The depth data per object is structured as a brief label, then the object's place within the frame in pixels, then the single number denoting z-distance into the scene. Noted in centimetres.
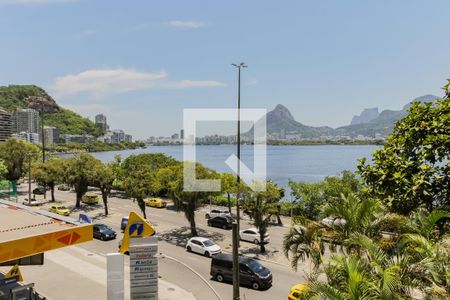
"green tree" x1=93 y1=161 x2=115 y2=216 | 3566
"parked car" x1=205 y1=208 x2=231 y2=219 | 3349
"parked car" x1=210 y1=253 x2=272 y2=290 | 1759
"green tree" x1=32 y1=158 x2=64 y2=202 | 4159
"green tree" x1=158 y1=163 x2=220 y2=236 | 2581
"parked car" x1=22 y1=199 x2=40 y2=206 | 4082
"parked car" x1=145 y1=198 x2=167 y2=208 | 4126
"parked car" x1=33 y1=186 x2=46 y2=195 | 4876
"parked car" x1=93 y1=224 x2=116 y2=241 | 2680
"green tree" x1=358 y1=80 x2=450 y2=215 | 991
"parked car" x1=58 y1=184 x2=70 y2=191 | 5558
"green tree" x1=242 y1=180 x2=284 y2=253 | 2308
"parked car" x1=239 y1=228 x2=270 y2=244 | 2613
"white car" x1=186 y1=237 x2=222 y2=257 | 2302
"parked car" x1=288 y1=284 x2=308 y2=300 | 1521
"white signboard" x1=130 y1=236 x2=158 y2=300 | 846
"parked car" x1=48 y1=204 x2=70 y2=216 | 3431
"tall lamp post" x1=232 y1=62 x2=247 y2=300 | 1123
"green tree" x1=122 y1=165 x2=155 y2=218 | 2983
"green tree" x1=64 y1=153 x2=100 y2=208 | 3688
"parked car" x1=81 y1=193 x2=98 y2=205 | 4172
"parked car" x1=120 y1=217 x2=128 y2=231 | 3002
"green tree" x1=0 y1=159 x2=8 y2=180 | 4287
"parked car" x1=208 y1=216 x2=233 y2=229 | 3088
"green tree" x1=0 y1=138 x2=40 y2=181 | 5511
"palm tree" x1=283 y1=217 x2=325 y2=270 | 1020
